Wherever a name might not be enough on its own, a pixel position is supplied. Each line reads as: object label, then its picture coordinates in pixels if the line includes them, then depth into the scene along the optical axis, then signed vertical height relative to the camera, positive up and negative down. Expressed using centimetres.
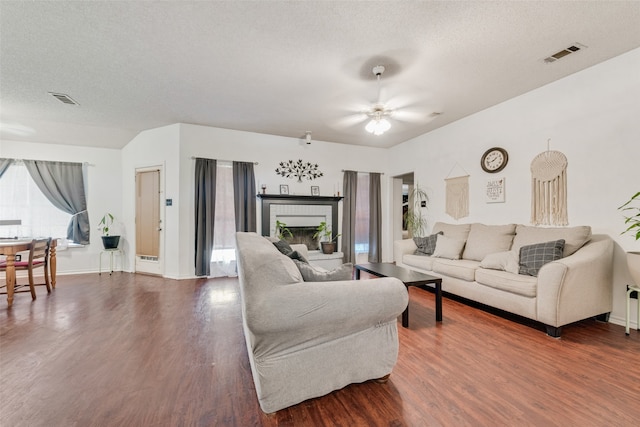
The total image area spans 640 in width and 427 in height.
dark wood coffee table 272 -71
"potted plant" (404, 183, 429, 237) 529 +2
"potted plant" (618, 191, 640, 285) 231 -10
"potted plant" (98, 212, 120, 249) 501 -34
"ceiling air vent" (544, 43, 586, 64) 252 +157
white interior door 494 -15
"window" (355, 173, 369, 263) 606 -15
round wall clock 380 +79
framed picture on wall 384 +33
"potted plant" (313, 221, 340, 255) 555 -41
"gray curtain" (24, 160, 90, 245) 508 +50
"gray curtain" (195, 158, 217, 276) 475 +5
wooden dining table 331 -50
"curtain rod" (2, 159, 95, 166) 499 +102
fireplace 518 -1
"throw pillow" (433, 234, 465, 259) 390 -52
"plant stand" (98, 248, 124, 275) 514 -79
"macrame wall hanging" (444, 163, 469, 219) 442 +29
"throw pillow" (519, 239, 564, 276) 271 -45
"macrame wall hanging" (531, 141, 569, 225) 315 +30
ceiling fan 319 +155
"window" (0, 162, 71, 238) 494 +12
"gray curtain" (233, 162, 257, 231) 498 +34
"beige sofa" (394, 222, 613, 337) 243 -66
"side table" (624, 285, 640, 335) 241 -76
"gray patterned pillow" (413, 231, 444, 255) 432 -52
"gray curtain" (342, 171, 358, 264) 579 -8
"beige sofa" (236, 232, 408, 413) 145 -67
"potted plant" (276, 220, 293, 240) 519 -34
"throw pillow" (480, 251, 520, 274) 292 -56
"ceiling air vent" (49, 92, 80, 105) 348 +158
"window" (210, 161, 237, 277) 494 -23
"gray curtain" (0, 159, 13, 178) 490 +92
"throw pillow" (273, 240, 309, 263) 229 -34
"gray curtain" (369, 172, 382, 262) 605 -16
